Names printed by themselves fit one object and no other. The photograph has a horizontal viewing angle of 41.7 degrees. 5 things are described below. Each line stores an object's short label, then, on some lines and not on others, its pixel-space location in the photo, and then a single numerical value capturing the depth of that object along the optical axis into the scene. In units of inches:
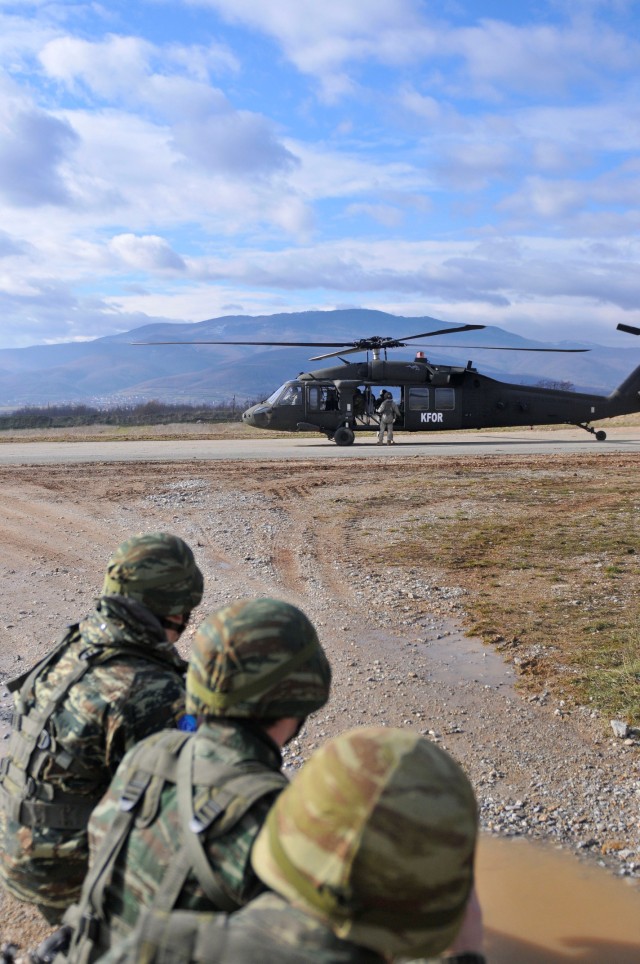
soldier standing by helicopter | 911.0
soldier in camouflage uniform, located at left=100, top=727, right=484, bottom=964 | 54.1
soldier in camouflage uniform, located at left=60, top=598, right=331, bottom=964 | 71.0
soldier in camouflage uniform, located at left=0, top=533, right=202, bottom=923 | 106.2
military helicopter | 925.2
